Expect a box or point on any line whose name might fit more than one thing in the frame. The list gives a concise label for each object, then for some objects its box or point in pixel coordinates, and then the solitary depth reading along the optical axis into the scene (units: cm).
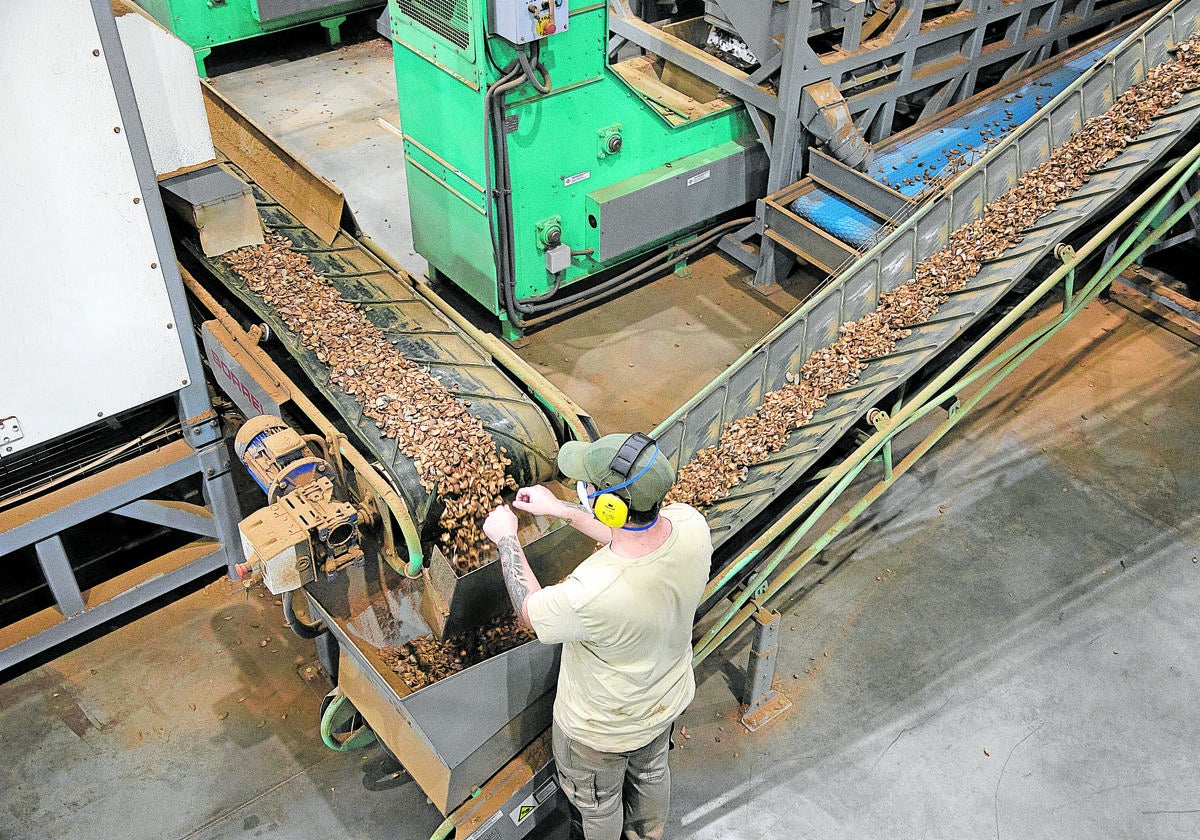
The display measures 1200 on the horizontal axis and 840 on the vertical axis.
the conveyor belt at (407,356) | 366
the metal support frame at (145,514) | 371
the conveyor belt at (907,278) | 401
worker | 273
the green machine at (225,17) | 838
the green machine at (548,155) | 504
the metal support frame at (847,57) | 577
